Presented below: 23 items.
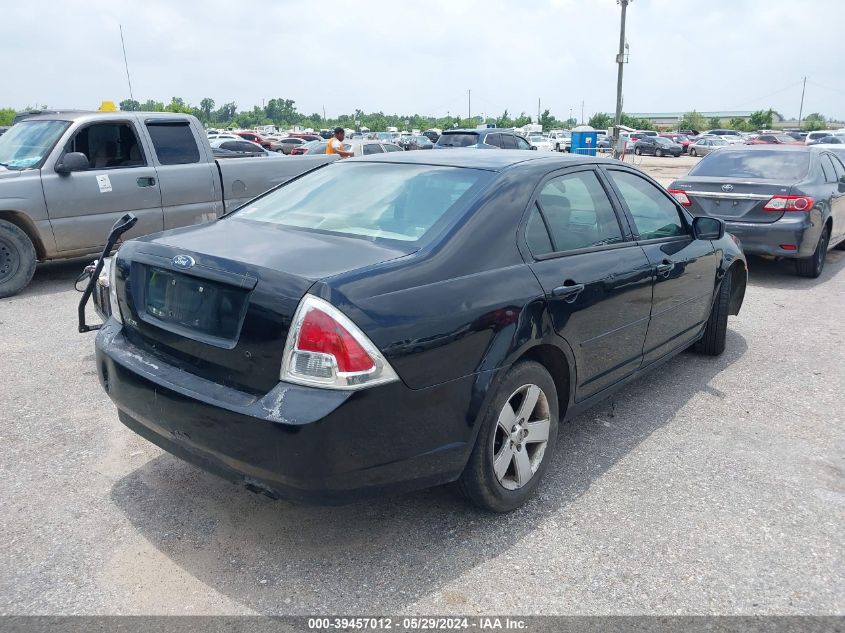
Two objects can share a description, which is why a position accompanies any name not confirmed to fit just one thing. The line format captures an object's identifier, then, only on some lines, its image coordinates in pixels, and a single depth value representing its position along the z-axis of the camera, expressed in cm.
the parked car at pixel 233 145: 2695
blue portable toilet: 2814
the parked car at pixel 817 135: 3578
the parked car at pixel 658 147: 4956
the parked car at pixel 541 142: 4175
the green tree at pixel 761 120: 9050
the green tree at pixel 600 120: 9652
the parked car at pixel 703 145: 4962
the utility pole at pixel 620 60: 2359
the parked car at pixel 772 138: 4345
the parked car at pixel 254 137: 3911
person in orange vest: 1494
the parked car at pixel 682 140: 5341
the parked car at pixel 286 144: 3749
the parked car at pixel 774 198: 797
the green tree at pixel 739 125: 9000
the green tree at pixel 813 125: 8949
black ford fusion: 255
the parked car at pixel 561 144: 4091
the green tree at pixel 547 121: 10404
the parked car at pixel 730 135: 5741
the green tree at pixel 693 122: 9844
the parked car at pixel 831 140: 3227
